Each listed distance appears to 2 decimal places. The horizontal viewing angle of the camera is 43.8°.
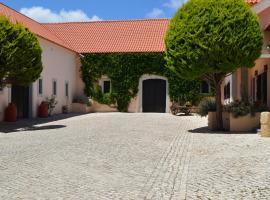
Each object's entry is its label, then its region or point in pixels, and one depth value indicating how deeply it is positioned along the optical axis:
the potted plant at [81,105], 22.33
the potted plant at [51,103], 18.94
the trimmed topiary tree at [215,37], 10.69
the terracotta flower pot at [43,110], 17.91
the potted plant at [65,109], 20.88
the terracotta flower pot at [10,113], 15.36
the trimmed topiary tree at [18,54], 11.64
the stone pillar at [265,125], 10.22
